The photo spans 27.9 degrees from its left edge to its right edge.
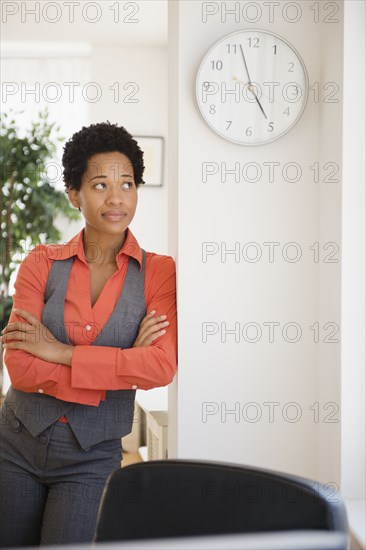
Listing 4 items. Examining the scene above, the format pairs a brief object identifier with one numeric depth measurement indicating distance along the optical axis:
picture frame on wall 5.26
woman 2.12
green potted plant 5.11
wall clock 2.40
